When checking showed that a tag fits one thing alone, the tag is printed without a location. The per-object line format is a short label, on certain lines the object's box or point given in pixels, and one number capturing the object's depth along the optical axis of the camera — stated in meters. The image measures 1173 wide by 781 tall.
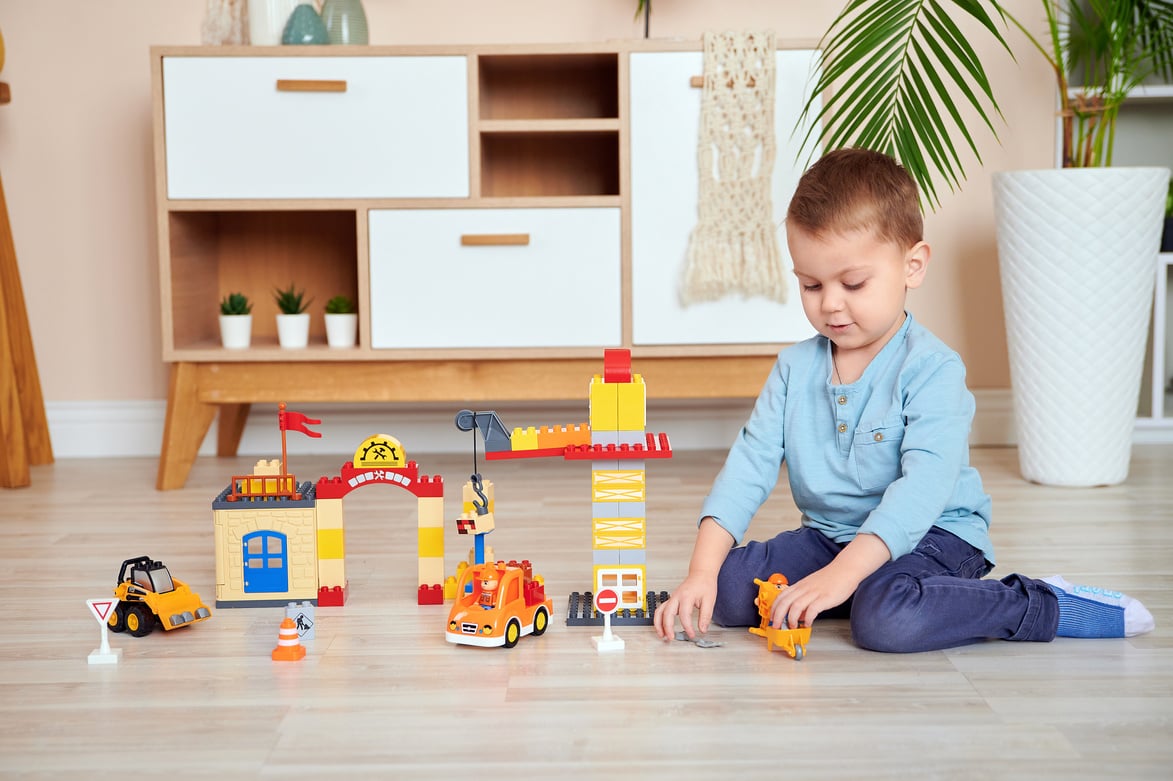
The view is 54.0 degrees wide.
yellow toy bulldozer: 1.22
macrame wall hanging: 1.96
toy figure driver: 1.17
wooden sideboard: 1.98
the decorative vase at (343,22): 2.05
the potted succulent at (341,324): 2.04
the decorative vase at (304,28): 2.01
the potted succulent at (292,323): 2.06
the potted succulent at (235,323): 2.06
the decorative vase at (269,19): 2.02
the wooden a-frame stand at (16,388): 2.08
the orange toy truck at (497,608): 1.15
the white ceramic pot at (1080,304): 1.92
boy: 1.13
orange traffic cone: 1.14
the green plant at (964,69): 1.61
